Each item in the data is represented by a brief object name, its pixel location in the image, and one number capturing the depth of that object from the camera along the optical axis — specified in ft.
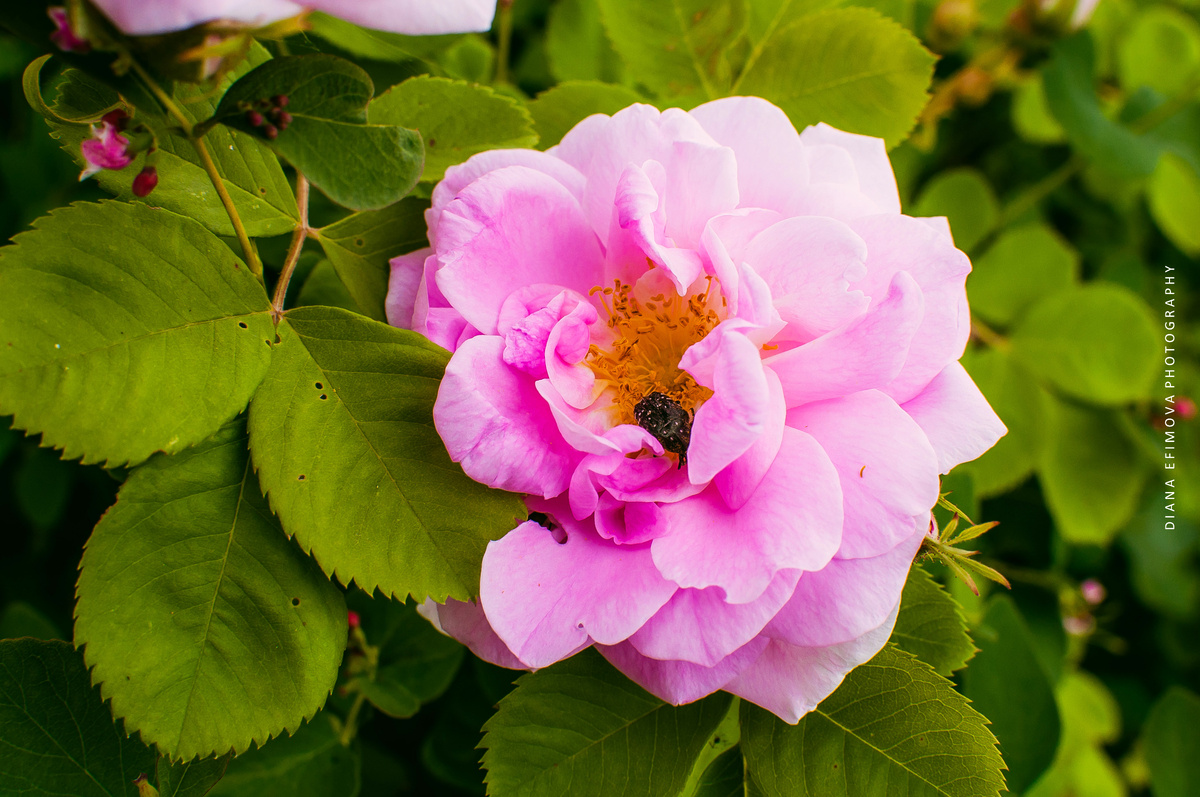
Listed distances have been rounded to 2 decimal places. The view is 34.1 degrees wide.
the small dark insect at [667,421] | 0.86
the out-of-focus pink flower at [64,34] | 0.73
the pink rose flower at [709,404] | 0.80
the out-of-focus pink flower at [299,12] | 0.72
